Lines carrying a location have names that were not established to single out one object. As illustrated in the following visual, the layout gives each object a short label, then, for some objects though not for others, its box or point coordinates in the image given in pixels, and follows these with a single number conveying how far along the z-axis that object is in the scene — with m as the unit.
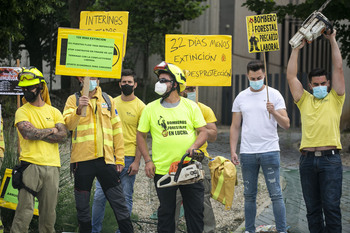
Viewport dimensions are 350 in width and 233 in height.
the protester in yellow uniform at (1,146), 11.95
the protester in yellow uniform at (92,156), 11.20
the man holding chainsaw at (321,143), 11.30
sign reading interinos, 14.09
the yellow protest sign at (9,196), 11.97
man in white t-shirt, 12.34
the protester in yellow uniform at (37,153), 10.88
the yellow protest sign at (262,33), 13.96
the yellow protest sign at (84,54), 11.20
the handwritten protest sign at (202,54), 14.39
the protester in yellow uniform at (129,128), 12.96
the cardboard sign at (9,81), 13.86
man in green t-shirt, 10.51
